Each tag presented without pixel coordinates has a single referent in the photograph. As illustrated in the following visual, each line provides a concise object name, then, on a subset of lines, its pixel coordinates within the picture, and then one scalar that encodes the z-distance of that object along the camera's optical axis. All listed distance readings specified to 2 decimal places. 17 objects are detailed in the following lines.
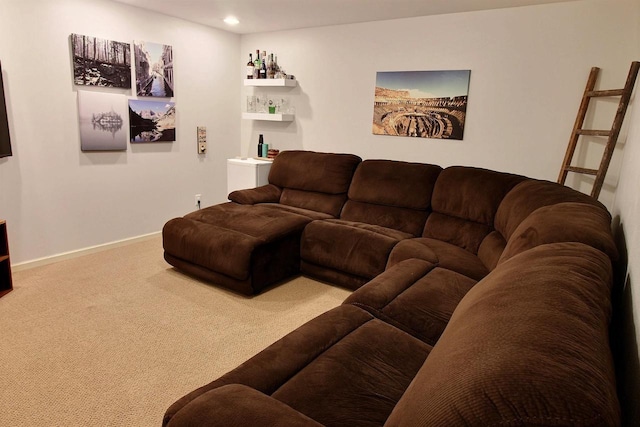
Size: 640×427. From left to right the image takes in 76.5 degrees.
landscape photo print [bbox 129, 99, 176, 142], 4.12
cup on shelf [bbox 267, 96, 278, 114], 5.01
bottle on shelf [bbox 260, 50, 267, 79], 4.94
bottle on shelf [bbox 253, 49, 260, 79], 4.95
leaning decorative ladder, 2.96
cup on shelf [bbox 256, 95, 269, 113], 5.18
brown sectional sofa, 0.66
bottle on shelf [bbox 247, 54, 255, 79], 5.02
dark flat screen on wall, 3.11
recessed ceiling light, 4.32
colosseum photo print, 3.84
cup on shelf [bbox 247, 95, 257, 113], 5.25
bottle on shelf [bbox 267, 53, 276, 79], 4.93
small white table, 4.63
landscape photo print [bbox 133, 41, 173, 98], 4.10
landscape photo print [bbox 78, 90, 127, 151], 3.69
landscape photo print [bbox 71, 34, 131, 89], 3.60
